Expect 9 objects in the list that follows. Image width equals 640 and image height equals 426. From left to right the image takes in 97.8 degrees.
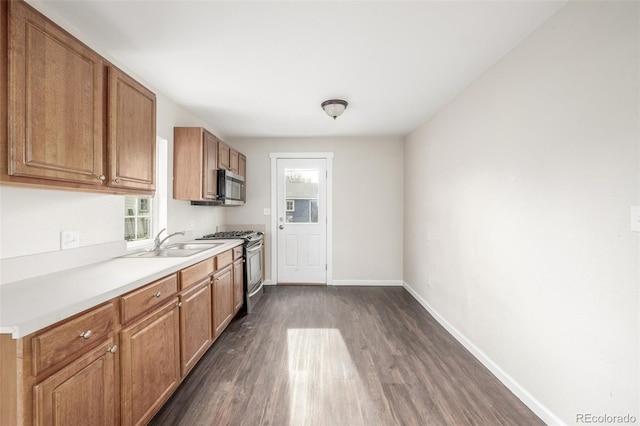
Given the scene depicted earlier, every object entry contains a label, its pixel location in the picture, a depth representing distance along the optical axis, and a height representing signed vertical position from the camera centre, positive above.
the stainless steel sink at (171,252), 2.27 -0.34
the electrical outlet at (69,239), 1.73 -0.17
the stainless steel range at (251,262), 3.46 -0.66
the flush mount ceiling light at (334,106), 2.92 +1.13
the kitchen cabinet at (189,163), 2.96 +0.53
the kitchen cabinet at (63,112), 1.19 +0.52
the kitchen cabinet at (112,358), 0.96 -0.68
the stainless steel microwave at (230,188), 3.39 +0.32
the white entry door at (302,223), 4.62 -0.17
